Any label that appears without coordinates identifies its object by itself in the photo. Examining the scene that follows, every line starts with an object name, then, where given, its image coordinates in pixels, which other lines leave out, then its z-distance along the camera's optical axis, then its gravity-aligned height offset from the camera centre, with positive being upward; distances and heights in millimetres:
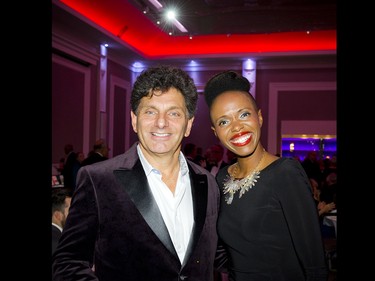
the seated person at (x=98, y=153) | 5613 -118
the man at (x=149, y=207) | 1569 -247
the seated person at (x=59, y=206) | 3484 -527
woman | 1746 -264
